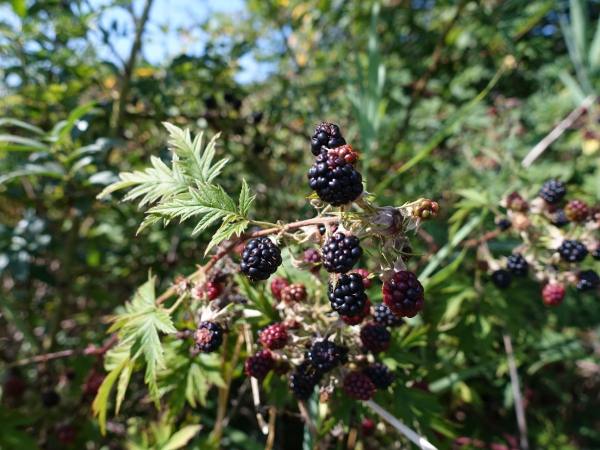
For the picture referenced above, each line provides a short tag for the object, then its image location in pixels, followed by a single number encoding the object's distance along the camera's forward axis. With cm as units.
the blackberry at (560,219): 27
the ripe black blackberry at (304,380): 22
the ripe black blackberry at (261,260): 18
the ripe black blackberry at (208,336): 21
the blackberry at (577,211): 26
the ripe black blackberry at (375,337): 22
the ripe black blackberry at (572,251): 26
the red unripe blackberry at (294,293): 22
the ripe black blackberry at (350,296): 18
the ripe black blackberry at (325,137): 19
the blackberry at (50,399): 35
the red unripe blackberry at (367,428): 32
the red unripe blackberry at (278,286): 24
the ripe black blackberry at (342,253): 17
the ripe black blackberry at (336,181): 16
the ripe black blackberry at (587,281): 26
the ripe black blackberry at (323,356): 20
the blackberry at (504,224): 30
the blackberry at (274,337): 21
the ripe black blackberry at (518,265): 28
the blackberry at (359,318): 20
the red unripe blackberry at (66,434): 34
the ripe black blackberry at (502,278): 30
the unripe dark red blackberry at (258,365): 22
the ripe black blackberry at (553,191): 27
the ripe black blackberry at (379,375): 23
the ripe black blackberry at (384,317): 24
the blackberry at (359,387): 22
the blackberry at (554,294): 27
